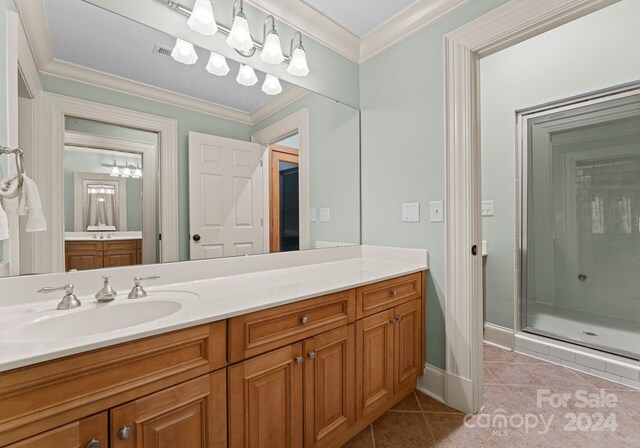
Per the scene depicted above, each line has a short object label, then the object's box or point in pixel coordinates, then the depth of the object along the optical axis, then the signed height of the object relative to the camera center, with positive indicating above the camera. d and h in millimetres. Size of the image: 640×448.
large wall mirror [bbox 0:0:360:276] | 1142 +357
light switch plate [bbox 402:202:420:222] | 1859 +75
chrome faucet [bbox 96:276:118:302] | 1080 -249
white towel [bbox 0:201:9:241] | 899 +5
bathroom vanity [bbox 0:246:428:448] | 704 -435
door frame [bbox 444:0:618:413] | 1615 +82
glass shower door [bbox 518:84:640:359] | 2154 +6
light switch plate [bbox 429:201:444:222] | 1737 +71
